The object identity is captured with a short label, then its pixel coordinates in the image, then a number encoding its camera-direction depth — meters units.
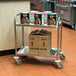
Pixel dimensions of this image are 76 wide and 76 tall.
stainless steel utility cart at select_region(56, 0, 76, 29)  5.35
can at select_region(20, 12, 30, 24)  2.88
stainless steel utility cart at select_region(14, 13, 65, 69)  2.86
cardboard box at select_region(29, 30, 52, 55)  2.90
